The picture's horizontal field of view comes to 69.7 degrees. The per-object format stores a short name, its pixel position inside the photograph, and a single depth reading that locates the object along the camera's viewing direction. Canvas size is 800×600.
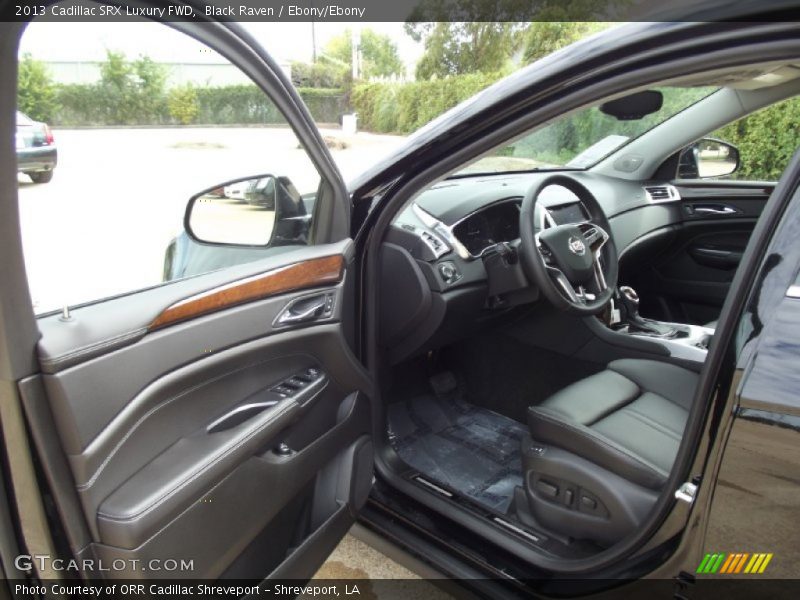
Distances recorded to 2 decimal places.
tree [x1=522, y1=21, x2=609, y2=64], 11.67
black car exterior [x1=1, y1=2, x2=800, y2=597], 1.03
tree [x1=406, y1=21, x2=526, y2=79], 14.73
